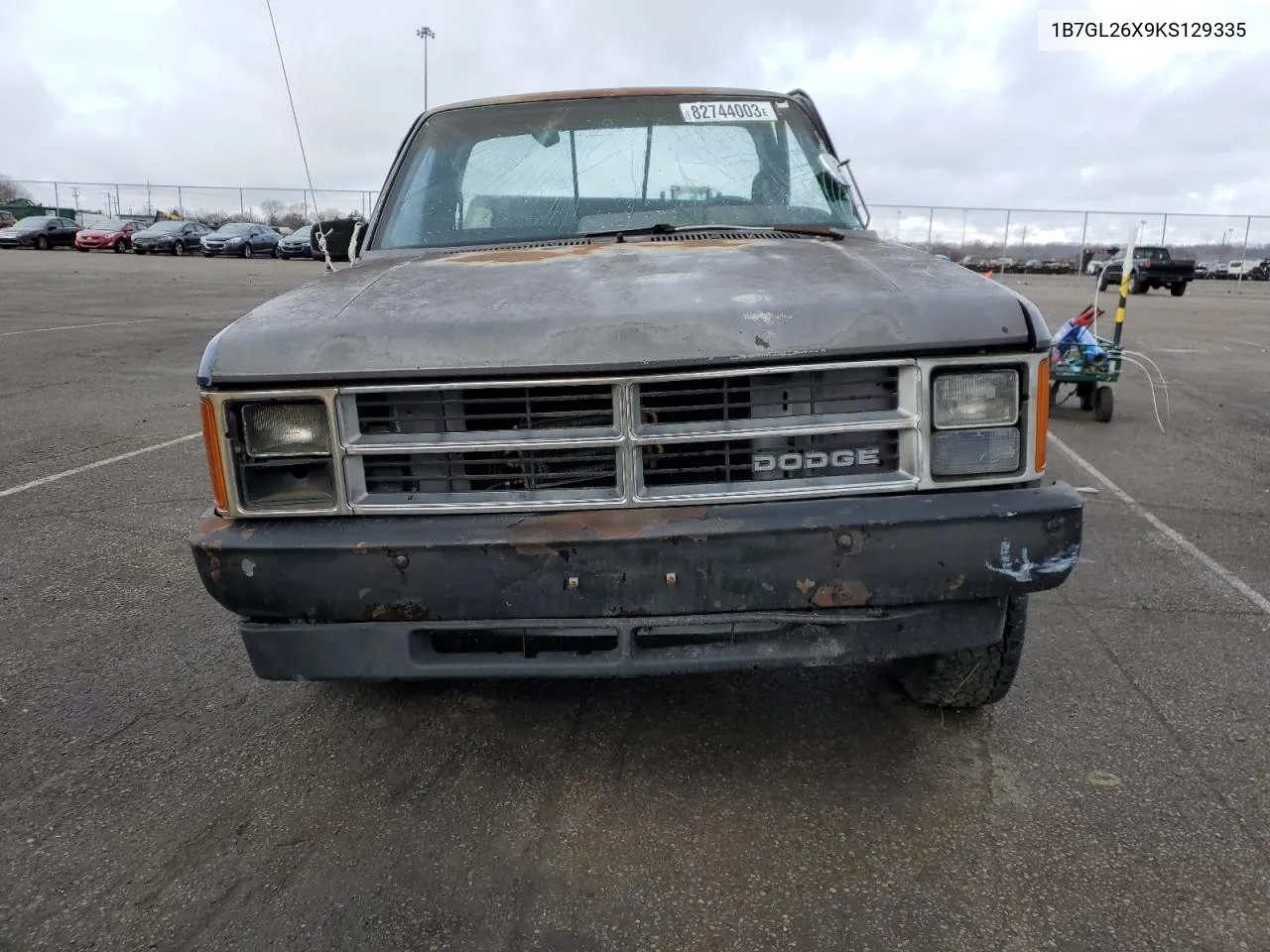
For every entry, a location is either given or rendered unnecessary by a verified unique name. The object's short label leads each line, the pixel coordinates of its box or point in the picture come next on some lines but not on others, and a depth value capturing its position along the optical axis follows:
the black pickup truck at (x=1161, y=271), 30.28
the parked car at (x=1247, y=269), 45.91
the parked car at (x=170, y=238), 35.59
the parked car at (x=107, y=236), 35.25
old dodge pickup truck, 2.31
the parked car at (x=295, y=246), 34.48
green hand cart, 7.68
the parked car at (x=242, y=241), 35.41
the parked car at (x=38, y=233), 35.12
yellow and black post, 7.19
